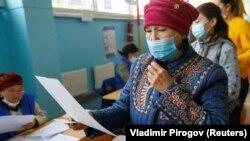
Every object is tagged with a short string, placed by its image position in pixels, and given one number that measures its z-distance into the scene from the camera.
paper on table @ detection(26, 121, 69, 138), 1.53
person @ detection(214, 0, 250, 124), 2.04
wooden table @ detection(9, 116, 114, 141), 1.39
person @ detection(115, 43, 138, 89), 3.14
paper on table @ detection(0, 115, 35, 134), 1.44
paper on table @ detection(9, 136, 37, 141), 1.50
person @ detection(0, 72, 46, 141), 1.95
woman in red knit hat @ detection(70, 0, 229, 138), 0.94
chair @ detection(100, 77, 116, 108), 3.01
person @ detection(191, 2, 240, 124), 1.75
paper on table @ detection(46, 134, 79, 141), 1.43
